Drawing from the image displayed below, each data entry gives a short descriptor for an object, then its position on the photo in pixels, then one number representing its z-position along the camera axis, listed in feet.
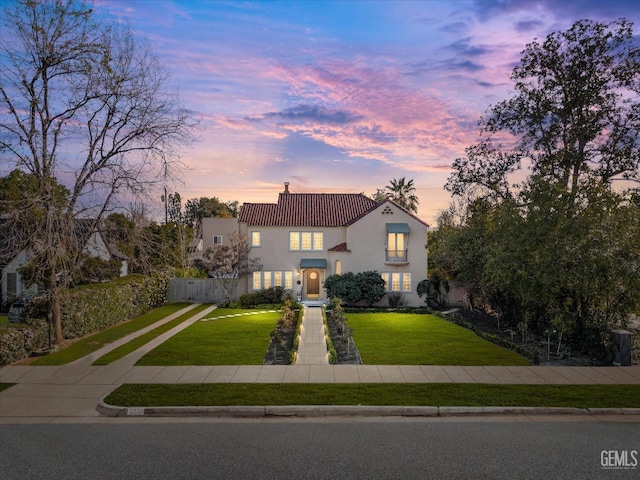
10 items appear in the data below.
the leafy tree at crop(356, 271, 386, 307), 104.22
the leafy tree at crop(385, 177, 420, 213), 193.26
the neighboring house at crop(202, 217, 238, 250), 192.75
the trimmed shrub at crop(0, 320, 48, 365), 50.80
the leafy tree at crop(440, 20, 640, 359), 55.16
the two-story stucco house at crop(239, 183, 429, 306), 109.40
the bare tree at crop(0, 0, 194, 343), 53.47
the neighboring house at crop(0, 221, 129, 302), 97.55
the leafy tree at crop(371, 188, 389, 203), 220.02
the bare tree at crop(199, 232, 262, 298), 104.27
